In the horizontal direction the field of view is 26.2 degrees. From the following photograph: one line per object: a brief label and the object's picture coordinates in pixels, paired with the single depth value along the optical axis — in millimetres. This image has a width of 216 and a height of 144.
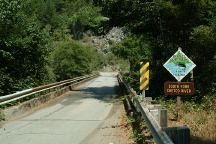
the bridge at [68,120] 11477
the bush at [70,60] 56969
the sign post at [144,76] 16875
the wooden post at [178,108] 12781
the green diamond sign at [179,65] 14141
